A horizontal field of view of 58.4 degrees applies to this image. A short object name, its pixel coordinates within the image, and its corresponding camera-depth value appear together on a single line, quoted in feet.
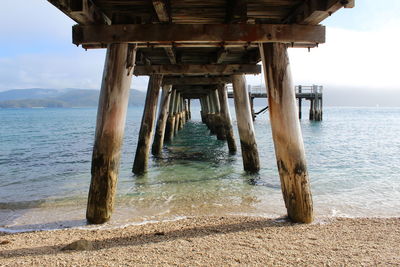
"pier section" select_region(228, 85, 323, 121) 104.99
